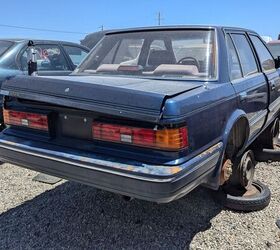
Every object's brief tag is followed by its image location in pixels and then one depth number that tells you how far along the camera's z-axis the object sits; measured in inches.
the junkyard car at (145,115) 62.1
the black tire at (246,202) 89.5
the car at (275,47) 379.7
